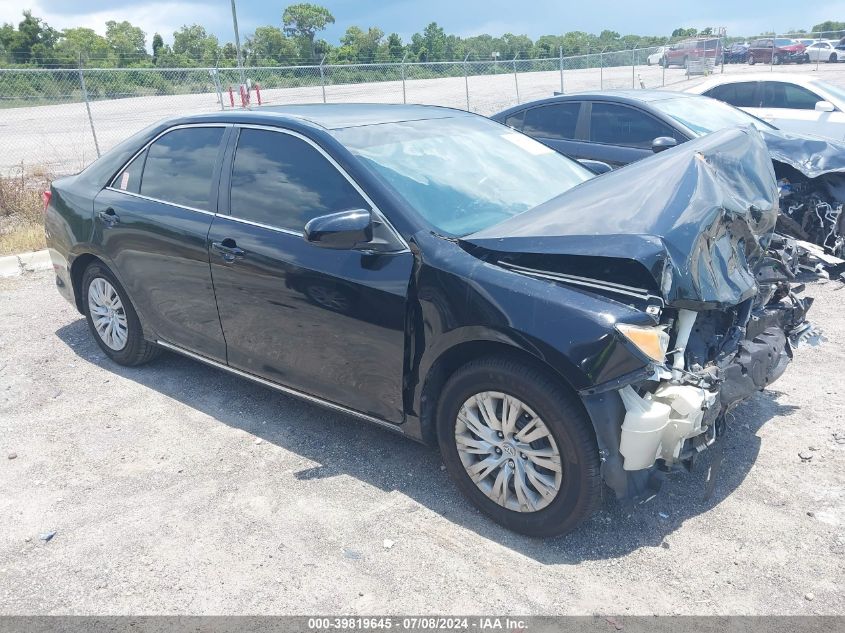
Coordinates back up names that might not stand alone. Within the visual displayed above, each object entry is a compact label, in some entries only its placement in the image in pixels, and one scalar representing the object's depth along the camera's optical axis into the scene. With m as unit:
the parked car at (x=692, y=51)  28.75
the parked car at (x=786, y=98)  10.23
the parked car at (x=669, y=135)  6.28
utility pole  23.73
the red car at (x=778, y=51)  39.09
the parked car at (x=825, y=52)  39.50
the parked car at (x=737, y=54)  39.34
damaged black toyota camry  2.92
